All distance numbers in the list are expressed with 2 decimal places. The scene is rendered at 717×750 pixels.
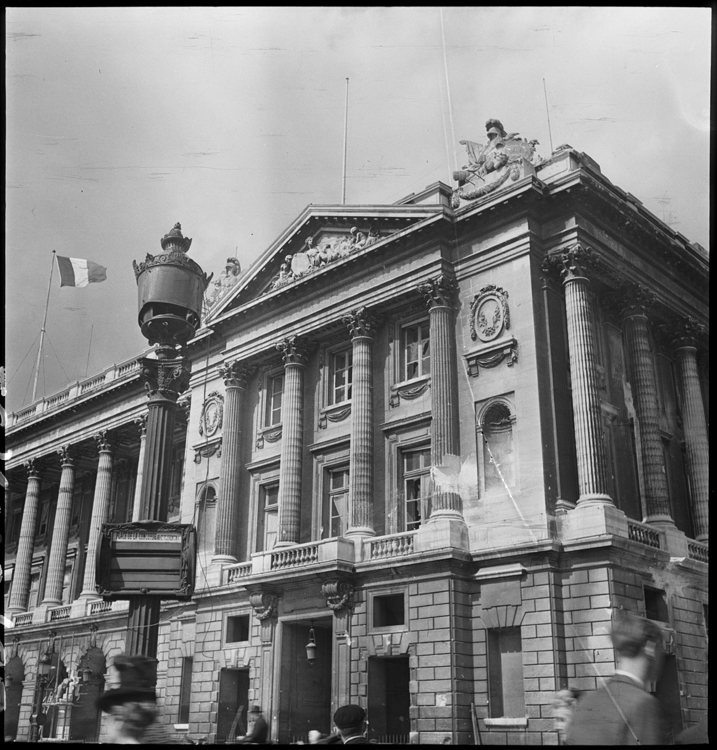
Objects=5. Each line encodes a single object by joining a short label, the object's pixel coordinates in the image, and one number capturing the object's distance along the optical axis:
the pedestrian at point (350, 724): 8.40
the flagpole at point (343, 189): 20.31
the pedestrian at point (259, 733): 13.46
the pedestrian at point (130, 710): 6.79
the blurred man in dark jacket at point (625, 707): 5.35
